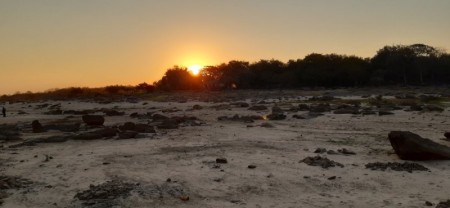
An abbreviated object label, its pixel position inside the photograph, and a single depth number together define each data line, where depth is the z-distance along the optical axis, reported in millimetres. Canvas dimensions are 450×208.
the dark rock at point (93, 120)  24859
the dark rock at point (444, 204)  8906
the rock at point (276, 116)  26016
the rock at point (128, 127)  20703
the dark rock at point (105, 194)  9641
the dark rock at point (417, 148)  12992
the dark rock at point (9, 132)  19859
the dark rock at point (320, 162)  12664
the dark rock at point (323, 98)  40956
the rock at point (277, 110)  29566
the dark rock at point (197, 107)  36531
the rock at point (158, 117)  27556
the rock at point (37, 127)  22938
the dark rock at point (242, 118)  25111
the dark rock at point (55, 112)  38244
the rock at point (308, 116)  26275
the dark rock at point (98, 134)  19047
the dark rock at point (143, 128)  20453
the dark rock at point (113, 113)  33194
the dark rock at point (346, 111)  27438
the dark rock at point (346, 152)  14625
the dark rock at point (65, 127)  23109
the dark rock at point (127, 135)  18688
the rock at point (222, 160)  13102
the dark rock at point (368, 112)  26650
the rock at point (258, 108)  32625
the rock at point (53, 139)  18562
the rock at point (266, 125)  22250
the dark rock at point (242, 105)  35850
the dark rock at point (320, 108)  28966
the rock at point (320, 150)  14718
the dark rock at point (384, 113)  26328
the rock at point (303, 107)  30812
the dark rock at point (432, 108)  26938
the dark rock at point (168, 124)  22431
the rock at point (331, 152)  14477
